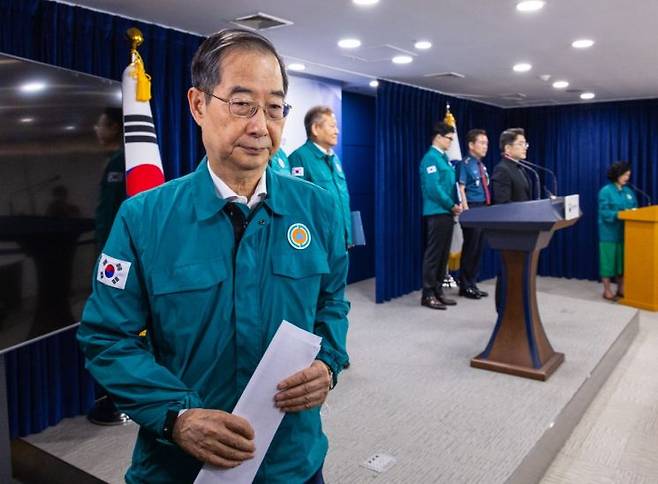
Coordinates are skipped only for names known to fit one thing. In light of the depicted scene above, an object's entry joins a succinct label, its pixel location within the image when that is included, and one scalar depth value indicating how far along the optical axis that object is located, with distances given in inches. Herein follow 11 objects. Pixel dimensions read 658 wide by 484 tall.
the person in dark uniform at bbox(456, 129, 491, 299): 216.7
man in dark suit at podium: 177.6
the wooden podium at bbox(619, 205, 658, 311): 212.8
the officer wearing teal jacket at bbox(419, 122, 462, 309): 201.2
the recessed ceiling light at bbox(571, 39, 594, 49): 157.9
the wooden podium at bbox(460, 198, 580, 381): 129.0
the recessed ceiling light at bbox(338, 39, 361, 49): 157.4
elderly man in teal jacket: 38.7
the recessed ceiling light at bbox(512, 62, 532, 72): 191.3
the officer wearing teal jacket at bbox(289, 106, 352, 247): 134.3
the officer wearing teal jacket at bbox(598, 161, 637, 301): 231.1
